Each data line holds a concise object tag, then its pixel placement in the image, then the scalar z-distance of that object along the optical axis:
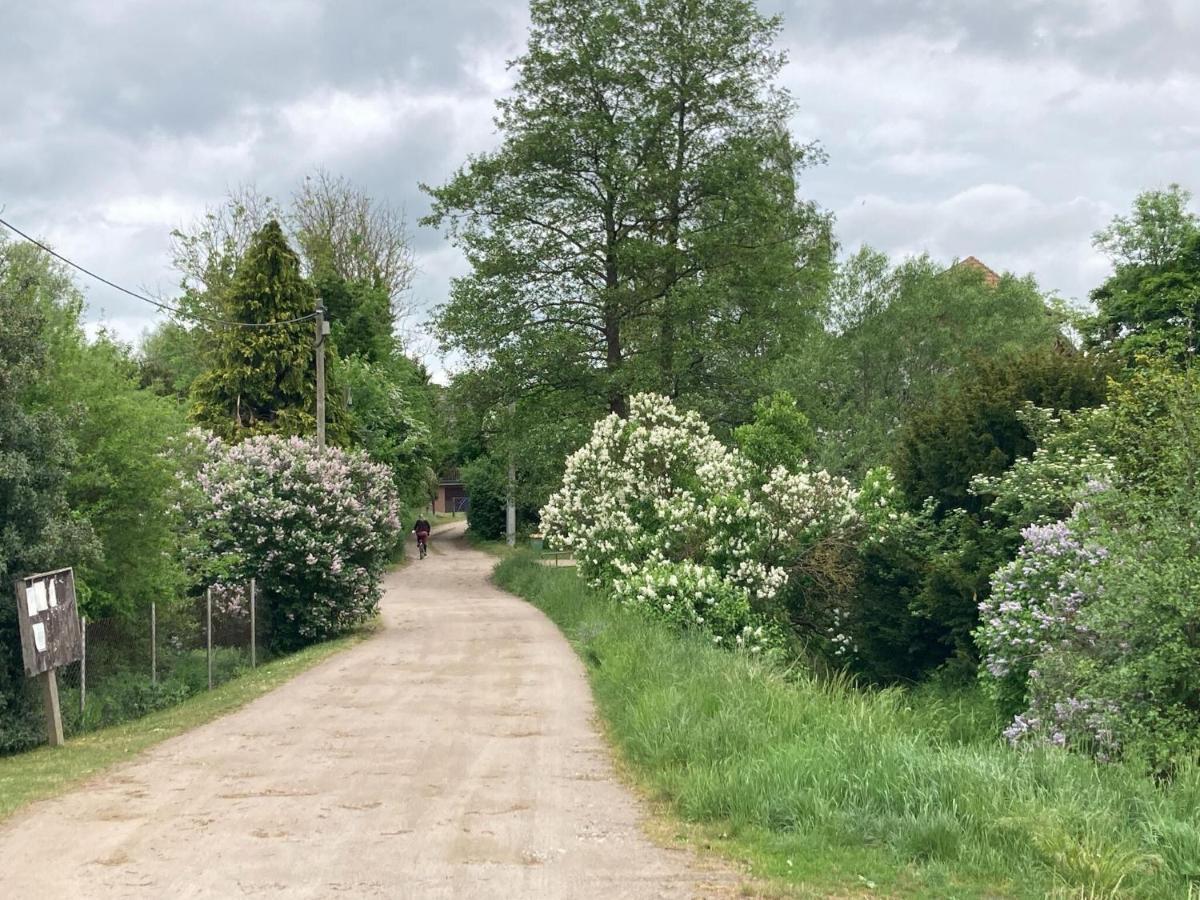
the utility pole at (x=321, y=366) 26.28
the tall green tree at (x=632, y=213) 29.95
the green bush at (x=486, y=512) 59.12
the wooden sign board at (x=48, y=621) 10.86
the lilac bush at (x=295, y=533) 19.94
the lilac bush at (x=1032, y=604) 10.73
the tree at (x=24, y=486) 11.46
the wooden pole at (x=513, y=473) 31.38
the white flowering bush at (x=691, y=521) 18.09
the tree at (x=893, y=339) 31.48
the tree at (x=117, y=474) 13.81
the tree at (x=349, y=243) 50.59
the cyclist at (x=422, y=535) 49.72
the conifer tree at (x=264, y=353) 32.50
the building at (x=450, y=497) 111.06
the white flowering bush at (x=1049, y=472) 13.71
